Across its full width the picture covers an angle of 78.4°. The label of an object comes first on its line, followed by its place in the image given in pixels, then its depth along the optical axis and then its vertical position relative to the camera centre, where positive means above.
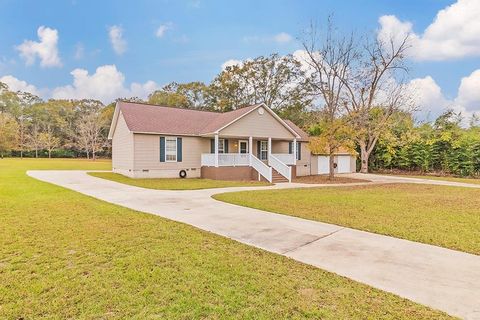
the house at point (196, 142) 18.67 +0.72
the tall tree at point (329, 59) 22.41 +7.29
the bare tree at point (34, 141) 48.97 +2.19
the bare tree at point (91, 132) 46.53 +3.41
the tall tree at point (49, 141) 48.47 +2.13
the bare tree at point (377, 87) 26.17 +5.91
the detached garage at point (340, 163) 26.38 -1.09
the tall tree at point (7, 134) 44.53 +3.07
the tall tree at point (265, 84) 39.28 +9.34
